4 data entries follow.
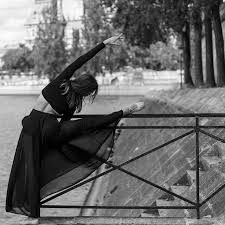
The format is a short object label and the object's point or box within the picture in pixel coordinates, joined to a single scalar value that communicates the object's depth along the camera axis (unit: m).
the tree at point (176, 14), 25.80
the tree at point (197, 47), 26.55
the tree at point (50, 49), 98.62
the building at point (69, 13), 157.25
